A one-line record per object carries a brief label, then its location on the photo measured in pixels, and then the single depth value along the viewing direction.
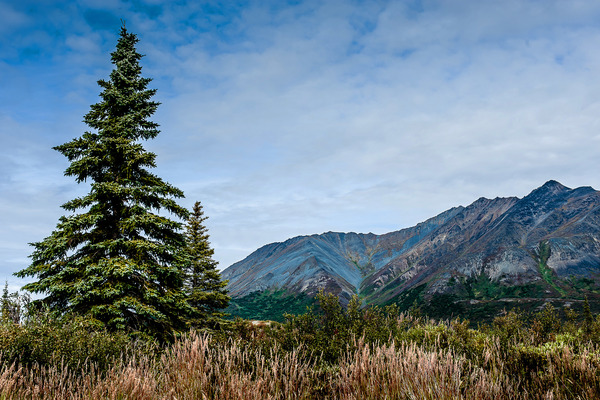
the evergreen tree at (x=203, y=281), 24.70
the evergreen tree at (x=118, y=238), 13.13
